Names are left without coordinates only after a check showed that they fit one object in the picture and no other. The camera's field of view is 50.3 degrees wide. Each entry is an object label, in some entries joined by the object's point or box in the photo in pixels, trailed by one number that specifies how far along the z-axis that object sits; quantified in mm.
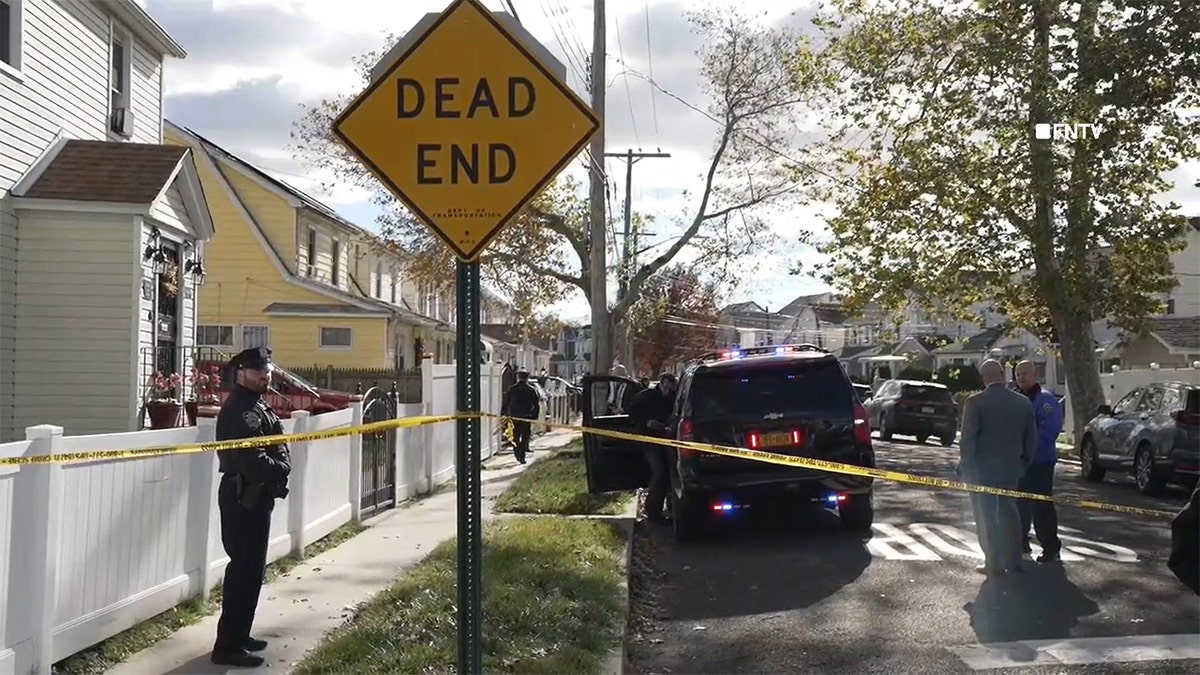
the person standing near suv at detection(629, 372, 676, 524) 13273
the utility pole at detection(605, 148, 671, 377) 30188
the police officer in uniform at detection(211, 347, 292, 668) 6832
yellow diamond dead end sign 4773
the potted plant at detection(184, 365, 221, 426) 16375
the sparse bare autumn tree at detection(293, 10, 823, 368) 28609
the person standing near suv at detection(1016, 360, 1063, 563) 10578
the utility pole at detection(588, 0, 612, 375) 23484
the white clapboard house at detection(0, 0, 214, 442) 15648
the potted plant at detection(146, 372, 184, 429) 15672
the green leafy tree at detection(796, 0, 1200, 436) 22109
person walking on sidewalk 22922
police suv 11836
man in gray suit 10055
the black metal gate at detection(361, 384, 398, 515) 13500
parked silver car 16156
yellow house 31094
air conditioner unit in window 18844
